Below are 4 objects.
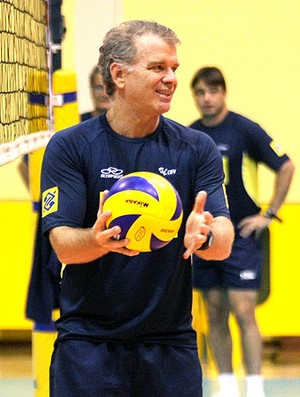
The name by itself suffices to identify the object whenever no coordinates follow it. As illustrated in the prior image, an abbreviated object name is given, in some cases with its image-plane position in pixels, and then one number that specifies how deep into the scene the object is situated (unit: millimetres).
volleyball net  8788
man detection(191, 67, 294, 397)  11434
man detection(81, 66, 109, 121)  11819
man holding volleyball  6049
